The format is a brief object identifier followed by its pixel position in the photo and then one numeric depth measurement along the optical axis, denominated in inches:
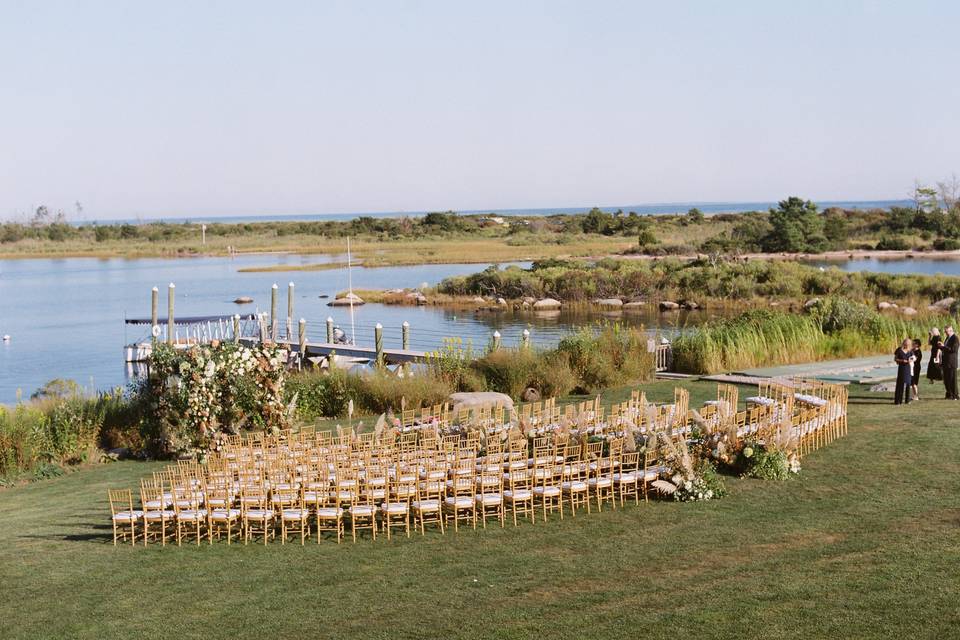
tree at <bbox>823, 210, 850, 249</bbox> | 3663.9
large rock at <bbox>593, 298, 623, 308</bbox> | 2508.6
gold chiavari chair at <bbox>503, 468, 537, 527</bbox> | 519.2
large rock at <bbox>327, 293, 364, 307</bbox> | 2518.5
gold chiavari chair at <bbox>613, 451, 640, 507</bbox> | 548.1
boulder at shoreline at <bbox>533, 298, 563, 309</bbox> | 2524.6
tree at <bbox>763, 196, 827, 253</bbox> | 3496.6
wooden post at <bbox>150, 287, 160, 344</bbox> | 1456.2
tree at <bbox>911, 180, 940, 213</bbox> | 4433.1
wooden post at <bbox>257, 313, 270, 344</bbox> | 1495.2
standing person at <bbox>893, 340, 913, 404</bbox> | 791.7
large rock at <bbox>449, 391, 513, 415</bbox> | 840.9
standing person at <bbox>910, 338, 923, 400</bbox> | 830.5
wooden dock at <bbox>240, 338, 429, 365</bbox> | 1317.7
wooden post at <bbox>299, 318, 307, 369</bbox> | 1459.2
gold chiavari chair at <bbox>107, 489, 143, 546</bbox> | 490.6
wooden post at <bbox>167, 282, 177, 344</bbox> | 1406.5
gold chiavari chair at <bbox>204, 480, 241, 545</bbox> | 489.1
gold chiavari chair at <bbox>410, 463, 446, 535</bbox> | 501.7
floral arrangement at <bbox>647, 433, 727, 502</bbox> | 548.4
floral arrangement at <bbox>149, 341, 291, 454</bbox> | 714.8
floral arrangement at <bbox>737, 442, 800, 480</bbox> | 586.9
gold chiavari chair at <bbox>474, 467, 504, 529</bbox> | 508.7
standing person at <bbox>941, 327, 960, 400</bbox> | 808.3
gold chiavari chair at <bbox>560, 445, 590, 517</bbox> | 530.6
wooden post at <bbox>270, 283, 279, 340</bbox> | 1520.7
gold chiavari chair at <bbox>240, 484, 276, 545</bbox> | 487.5
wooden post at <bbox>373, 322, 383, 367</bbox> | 1253.3
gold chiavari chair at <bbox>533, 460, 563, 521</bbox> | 524.4
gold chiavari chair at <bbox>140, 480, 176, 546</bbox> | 488.1
